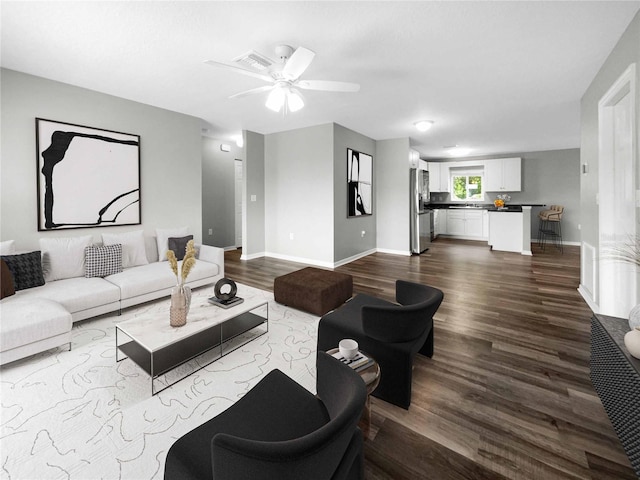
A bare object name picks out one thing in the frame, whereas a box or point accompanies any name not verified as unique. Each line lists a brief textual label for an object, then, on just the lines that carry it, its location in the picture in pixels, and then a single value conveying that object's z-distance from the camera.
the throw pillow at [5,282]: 2.61
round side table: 1.44
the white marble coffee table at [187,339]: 2.04
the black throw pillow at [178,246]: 4.09
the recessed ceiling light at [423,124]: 5.18
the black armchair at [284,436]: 0.74
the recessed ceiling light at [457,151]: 7.87
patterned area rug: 1.46
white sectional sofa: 2.20
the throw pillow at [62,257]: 3.18
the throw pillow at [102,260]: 3.34
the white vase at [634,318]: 1.65
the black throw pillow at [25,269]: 2.81
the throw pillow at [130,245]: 3.74
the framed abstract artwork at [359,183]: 6.02
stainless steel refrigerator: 6.71
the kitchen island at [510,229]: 6.79
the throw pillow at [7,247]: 2.89
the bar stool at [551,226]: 7.62
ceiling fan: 2.40
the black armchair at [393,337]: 1.79
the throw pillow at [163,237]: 4.17
